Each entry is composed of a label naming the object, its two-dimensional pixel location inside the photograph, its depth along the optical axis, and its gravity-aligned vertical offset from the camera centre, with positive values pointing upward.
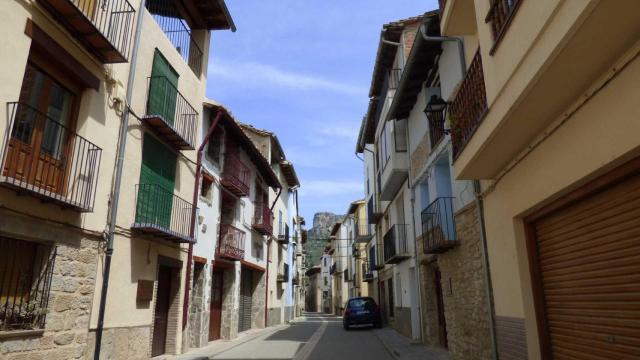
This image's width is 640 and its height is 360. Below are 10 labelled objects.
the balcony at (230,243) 15.76 +2.04
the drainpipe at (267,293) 23.01 +0.39
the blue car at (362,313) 21.44 -0.55
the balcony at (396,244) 16.39 +2.11
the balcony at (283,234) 28.45 +4.12
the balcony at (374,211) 23.64 +4.77
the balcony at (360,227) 36.13 +5.88
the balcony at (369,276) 28.64 +1.54
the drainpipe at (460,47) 8.88 +4.90
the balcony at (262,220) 21.35 +3.83
